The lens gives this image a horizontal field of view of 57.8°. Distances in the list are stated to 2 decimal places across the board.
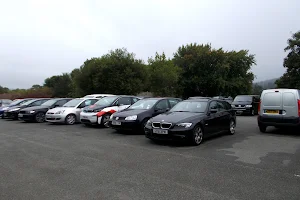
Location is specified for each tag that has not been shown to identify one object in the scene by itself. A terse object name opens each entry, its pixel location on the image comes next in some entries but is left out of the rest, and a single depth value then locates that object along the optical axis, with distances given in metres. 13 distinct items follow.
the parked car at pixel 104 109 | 12.63
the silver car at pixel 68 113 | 14.16
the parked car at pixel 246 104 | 20.70
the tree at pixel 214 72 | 38.25
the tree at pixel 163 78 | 34.97
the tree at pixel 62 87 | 62.87
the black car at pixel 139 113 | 10.35
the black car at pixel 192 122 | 8.02
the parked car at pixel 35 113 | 15.56
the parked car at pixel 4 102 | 23.92
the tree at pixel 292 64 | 35.81
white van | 10.09
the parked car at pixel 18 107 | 17.56
